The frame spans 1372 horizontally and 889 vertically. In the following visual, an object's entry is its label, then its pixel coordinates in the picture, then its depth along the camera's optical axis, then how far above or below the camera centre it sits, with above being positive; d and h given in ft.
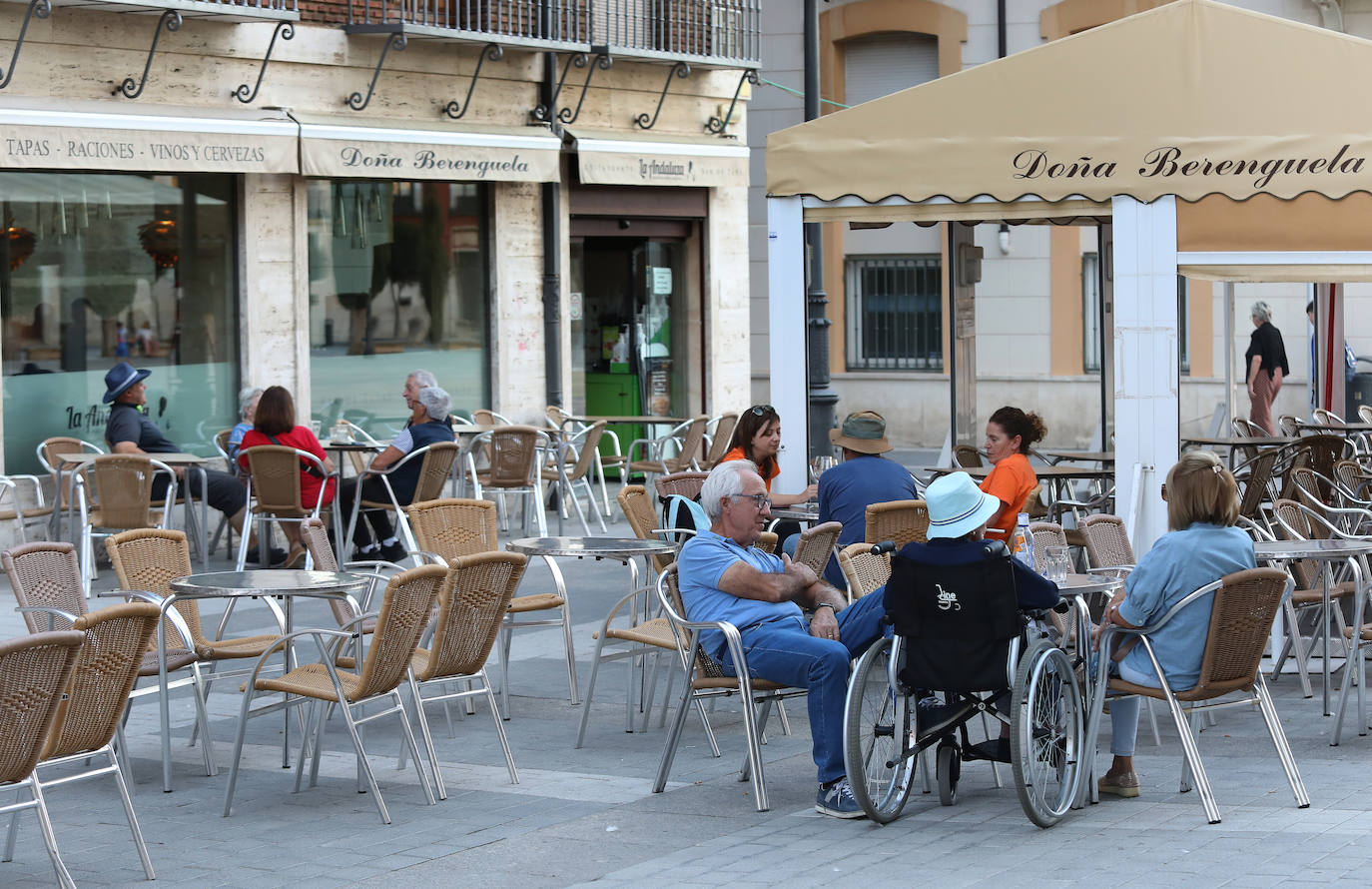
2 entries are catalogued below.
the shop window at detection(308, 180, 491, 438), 53.52 +2.59
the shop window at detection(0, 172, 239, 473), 46.09 +2.20
